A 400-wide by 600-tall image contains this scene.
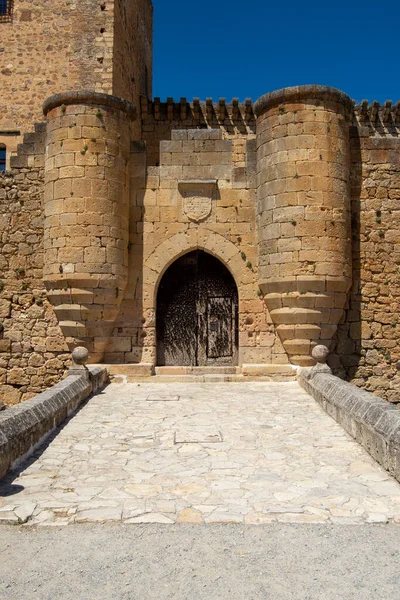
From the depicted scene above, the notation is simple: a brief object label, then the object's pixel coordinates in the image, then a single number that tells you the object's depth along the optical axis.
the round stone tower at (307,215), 9.40
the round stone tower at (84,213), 9.56
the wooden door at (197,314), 10.71
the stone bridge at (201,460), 3.79
